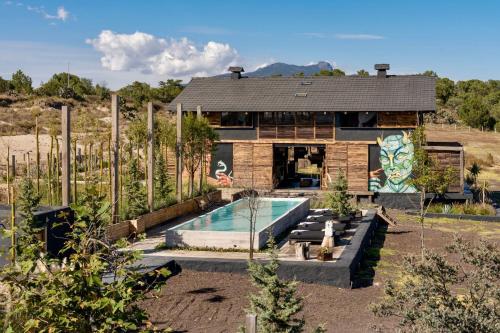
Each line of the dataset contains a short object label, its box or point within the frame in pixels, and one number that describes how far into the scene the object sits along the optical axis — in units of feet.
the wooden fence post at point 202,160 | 87.38
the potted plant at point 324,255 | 50.84
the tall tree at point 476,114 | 235.81
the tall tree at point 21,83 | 215.76
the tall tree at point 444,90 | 294.87
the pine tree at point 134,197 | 67.81
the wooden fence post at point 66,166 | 53.21
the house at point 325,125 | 99.66
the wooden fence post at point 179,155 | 79.56
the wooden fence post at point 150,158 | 70.69
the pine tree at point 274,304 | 28.50
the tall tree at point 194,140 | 84.02
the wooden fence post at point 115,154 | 62.03
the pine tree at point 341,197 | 73.15
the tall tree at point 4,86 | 213.58
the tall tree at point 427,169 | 75.65
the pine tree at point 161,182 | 80.02
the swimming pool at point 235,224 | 58.18
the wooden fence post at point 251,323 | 23.99
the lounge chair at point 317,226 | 64.54
